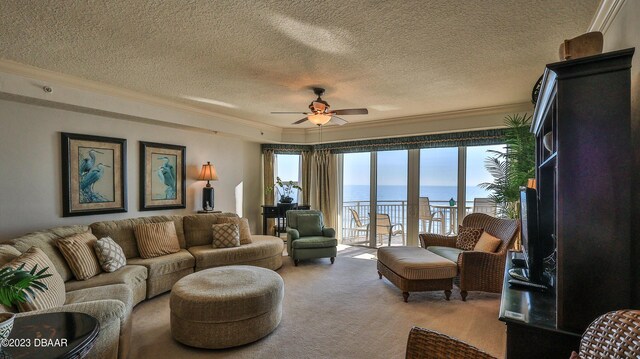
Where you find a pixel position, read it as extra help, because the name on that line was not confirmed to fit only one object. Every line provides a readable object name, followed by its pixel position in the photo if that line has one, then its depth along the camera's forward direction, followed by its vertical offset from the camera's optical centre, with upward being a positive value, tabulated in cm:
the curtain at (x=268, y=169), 629 +16
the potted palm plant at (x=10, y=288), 121 -49
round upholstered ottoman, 233 -114
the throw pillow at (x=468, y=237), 388 -86
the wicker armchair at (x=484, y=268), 325 -106
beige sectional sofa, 197 -101
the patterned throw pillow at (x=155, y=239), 356 -81
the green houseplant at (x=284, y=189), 600 -27
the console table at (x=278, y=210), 589 -70
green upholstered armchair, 468 -106
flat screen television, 187 -44
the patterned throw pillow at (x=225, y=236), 409 -86
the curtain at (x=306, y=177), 652 -2
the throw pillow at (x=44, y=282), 189 -82
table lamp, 495 -5
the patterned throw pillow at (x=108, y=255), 298 -83
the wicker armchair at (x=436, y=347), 115 -71
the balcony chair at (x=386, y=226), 578 -104
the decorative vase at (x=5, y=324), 119 -63
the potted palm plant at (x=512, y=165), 358 +14
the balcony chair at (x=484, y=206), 472 -51
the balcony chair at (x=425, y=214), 532 -72
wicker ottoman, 327 -114
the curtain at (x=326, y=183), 633 -17
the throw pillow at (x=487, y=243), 339 -83
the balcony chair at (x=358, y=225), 618 -107
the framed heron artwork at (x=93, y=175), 350 +2
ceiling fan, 338 +78
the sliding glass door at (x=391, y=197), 562 -42
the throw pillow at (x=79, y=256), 277 -79
